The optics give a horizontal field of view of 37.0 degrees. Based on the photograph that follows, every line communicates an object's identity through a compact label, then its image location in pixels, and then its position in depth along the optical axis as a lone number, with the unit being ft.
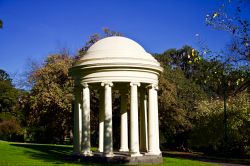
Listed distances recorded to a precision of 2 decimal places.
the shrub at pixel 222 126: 155.12
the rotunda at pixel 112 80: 92.89
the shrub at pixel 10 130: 234.58
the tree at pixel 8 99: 283.59
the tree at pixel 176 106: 174.50
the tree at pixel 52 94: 147.13
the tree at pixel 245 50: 62.17
